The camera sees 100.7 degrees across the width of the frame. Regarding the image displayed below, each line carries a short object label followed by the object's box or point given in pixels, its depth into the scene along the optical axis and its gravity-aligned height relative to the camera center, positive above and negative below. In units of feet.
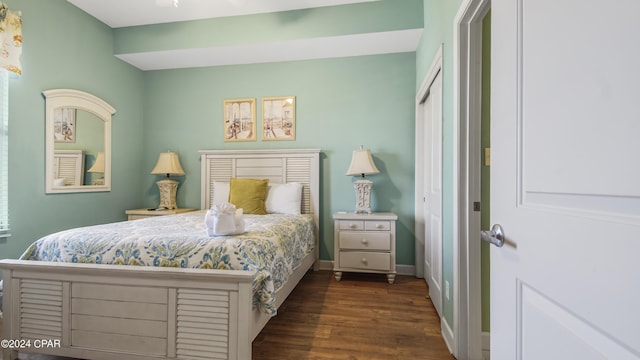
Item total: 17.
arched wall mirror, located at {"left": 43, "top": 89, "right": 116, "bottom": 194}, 8.50 +1.46
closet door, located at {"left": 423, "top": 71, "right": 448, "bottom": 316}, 6.72 -0.15
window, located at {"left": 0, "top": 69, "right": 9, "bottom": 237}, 7.32 +0.86
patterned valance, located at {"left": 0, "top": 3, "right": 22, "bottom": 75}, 6.94 +3.87
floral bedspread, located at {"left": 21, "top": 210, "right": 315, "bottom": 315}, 4.89 -1.30
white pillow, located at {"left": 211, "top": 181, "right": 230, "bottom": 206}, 10.61 -0.33
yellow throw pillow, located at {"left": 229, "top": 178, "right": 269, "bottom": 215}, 9.59 -0.38
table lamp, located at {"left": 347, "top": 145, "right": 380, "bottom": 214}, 9.57 +0.44
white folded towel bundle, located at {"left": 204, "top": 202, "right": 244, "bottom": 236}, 5.47 -0.77
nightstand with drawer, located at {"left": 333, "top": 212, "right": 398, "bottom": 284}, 9.04 -2.05
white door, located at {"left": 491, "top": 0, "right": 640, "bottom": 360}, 1.45 +0.05
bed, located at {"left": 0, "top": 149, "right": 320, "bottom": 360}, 4.49 -2.28
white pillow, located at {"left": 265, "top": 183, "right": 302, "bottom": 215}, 9.98 -0.57
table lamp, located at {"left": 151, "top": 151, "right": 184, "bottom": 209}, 11.03 +0.44
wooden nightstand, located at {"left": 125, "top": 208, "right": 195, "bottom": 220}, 10.57 -1.18
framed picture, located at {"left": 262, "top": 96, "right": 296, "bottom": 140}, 11.00 +2.77
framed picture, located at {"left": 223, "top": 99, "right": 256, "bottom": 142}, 11.32 +2.77
